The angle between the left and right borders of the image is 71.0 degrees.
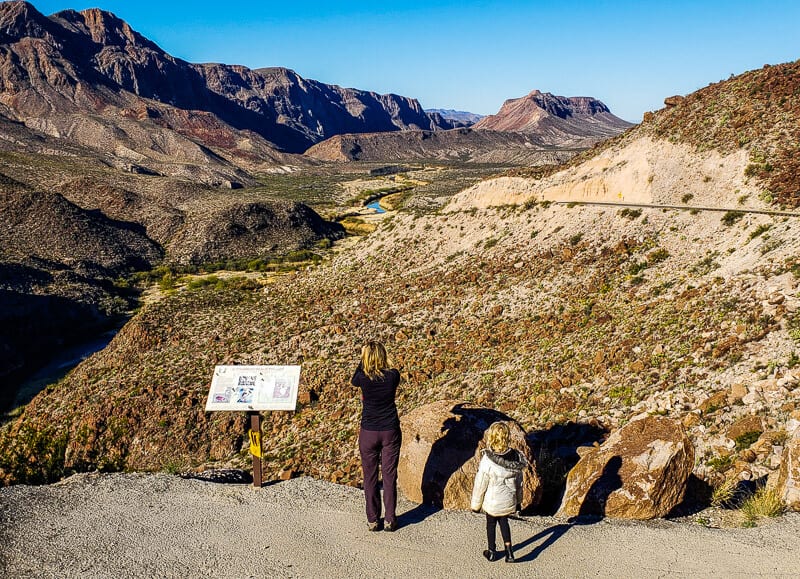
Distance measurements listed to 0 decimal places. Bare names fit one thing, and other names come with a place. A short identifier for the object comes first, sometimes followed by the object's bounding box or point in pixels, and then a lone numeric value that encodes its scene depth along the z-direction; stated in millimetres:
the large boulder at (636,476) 8430
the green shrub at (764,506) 8117
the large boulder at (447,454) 9016
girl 6910
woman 7578
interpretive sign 9531
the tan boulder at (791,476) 8219
